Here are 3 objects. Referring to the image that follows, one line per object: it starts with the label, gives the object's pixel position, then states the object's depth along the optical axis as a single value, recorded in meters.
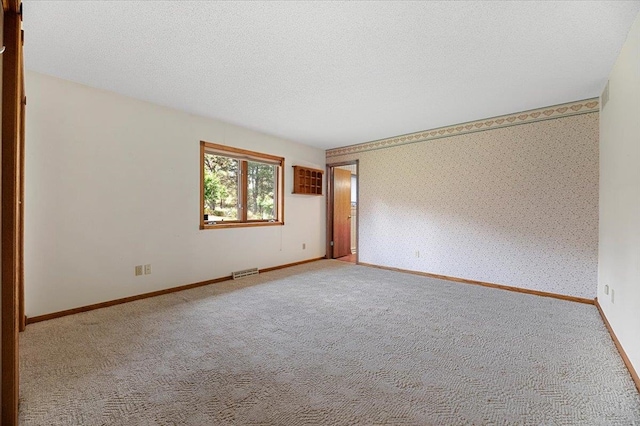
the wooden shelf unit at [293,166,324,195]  5.43
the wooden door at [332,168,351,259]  6.30
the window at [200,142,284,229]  4.28
